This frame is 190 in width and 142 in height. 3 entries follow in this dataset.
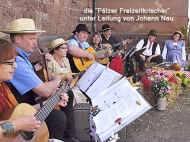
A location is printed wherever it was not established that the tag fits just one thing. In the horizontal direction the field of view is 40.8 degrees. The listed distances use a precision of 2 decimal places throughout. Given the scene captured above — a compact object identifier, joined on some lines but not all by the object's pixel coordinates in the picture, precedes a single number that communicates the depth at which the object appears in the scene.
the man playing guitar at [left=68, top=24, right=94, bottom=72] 3.60
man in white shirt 6.28
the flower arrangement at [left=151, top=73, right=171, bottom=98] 3.89
